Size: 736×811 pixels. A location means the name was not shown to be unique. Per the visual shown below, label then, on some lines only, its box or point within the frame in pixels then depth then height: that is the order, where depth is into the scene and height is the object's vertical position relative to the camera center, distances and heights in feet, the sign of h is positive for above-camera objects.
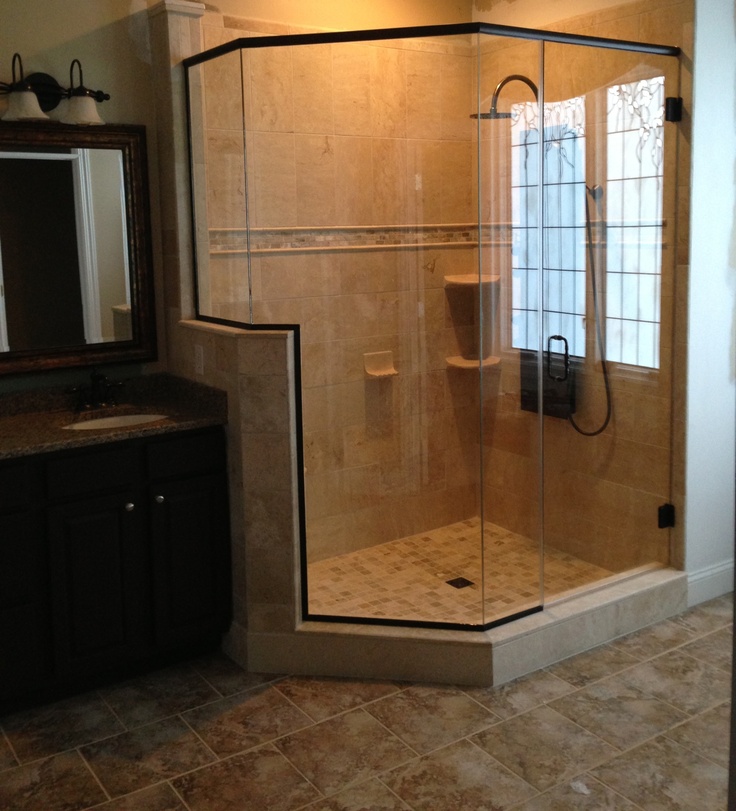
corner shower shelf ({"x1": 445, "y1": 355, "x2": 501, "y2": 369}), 10.59 -1.20
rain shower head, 10.24 +1.84
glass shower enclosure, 10.61 -0.24
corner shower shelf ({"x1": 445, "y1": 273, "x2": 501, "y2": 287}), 10.48 -0.26
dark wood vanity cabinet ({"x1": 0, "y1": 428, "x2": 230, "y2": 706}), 9.75 -3.26
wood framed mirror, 10.77 +0.23
